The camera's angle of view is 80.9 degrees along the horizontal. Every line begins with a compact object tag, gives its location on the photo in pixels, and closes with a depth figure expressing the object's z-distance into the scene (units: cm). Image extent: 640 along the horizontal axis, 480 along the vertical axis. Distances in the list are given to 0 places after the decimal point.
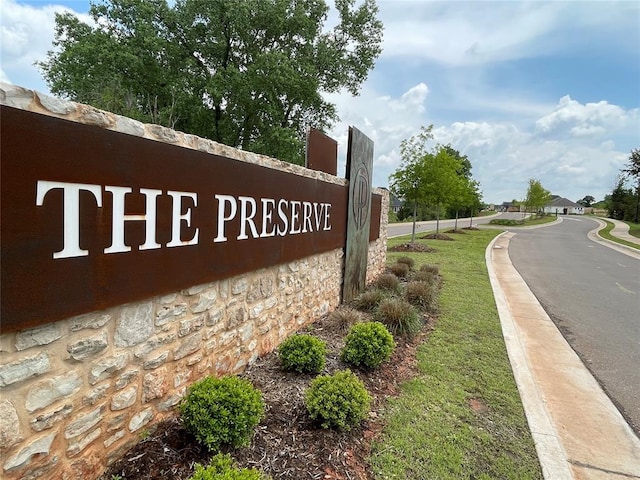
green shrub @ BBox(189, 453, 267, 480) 191
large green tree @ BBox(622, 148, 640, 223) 3309
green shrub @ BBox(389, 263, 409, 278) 901
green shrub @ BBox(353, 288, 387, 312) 630
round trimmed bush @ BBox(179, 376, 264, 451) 241
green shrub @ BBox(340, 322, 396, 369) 396
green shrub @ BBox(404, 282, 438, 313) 658
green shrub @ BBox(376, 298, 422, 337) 520
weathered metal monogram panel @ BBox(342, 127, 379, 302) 673
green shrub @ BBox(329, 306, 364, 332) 525
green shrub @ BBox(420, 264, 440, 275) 925
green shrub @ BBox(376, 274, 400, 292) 741
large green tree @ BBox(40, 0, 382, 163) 1528
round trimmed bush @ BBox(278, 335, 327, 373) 367
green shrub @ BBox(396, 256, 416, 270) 1020
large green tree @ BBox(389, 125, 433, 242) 1747
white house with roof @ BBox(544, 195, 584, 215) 10558
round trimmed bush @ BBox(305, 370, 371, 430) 283
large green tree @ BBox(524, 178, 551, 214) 4738
